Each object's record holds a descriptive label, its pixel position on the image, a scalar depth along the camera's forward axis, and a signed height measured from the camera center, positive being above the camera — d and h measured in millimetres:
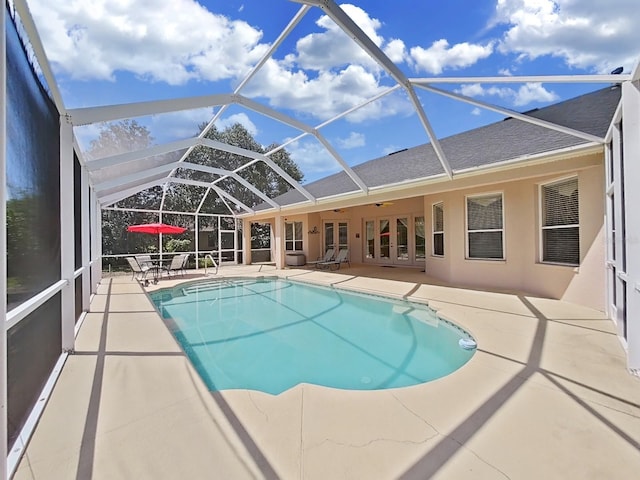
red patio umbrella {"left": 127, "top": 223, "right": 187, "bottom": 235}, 11984 +497
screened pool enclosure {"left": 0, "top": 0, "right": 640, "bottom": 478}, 2398 +1215
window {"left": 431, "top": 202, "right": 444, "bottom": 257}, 10021 +286
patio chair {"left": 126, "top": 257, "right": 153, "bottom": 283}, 11141 -923
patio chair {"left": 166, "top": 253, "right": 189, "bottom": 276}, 12188 -882
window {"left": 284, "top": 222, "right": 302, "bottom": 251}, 17719 +175
